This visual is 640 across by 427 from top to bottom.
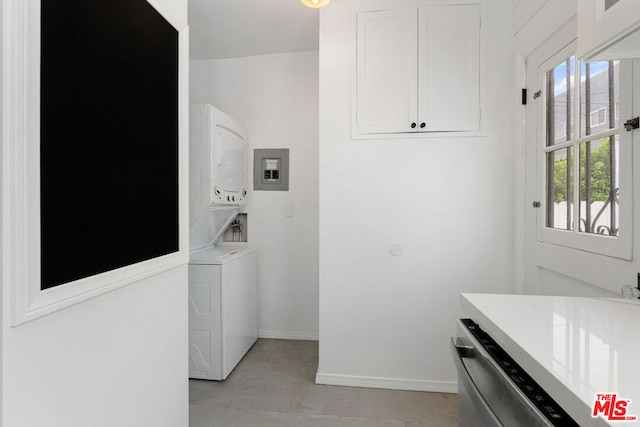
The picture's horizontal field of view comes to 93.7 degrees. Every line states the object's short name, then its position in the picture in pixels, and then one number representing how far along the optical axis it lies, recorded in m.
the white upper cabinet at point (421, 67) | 1.96
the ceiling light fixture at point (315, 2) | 1.68
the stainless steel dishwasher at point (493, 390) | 0.56
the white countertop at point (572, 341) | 0.50
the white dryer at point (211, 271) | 2.12
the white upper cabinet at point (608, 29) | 0.73
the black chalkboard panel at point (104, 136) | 0.75
